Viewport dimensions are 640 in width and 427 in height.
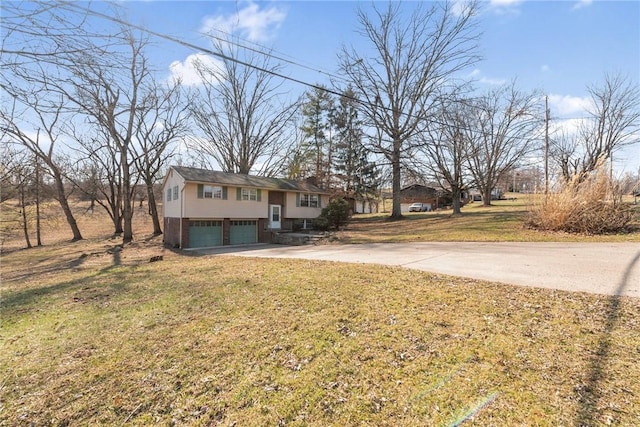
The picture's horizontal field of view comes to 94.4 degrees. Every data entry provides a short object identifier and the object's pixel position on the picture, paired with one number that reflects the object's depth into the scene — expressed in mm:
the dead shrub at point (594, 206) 12031
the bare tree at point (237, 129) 27047
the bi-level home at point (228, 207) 18000
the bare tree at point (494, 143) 23453
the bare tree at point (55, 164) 19745
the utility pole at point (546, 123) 19938
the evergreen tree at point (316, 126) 29922
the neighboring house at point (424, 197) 40822
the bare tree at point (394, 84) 22375
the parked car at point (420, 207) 39969
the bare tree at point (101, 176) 24016
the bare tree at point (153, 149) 24625
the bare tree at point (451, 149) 21891
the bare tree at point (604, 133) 25250
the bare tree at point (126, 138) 18575
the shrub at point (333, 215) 20969
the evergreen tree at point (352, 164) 27906
